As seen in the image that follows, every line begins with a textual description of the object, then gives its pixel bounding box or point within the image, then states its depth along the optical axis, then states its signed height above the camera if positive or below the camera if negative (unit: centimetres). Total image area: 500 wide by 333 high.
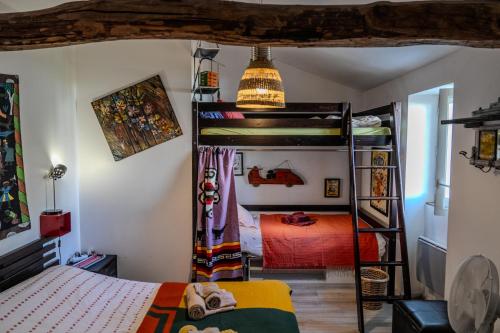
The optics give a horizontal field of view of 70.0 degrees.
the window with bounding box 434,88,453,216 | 319 +0
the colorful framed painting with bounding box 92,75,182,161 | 332 +36
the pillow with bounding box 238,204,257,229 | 394 -73
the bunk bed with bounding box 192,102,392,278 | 320 +24
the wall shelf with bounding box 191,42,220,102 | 321 +73
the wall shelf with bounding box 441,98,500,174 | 206 +11
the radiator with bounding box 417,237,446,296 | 304 -98
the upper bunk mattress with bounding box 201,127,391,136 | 320 +22
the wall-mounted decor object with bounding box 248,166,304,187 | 467 -30
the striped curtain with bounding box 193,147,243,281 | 327 -60
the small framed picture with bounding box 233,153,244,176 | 471 -13
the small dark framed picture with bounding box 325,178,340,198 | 479 -43
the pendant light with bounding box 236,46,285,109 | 231 +46
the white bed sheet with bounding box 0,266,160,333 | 195 -91
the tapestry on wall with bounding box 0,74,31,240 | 237 -7
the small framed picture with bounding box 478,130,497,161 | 217 +6
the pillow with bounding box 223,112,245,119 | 326 +37
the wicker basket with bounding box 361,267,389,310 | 337 -127
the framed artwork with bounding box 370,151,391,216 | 377 -29
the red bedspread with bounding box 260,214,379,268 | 364 -96
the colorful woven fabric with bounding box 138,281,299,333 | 204 -97
